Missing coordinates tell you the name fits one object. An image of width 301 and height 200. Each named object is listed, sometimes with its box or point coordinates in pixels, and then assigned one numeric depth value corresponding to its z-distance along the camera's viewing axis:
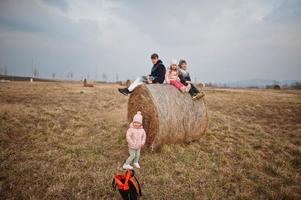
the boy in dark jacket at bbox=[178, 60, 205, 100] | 7.36
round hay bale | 6.40
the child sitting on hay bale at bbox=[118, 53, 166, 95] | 7.21
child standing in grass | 5.27
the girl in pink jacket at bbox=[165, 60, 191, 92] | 7.15
